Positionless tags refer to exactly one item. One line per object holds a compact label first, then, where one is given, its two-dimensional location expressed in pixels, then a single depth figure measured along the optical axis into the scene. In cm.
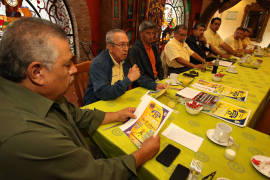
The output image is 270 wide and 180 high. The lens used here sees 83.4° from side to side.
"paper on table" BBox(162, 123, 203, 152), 87
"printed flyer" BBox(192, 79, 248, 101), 155
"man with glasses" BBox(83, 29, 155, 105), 129
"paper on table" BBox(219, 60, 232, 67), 280
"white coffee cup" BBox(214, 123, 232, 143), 87
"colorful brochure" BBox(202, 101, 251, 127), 112
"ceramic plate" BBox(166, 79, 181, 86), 172
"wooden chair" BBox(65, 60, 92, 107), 165
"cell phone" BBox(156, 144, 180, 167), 76
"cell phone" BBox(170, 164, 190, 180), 68
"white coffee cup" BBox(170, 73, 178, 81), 175
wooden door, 334
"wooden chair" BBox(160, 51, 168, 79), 289
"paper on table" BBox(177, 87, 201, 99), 146
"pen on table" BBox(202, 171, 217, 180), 67
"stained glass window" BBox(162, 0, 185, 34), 541
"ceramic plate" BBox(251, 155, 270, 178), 73
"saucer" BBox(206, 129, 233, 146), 88
